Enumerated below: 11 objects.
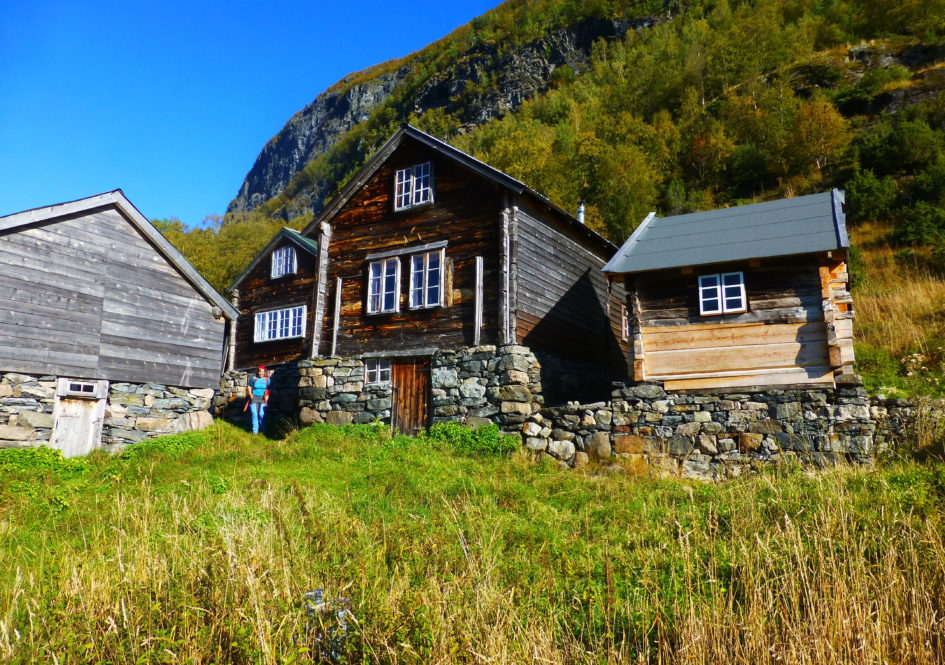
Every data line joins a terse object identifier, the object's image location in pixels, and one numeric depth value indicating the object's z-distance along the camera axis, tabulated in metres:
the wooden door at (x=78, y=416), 15.55
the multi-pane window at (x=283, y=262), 27.22
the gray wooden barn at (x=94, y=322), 15.17
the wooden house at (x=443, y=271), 16.47
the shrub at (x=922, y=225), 23.59
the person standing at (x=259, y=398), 18.77
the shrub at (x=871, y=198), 27.47
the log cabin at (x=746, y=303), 12.86
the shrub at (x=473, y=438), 14.35
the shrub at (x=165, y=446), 15.28
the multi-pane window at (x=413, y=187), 18.22
